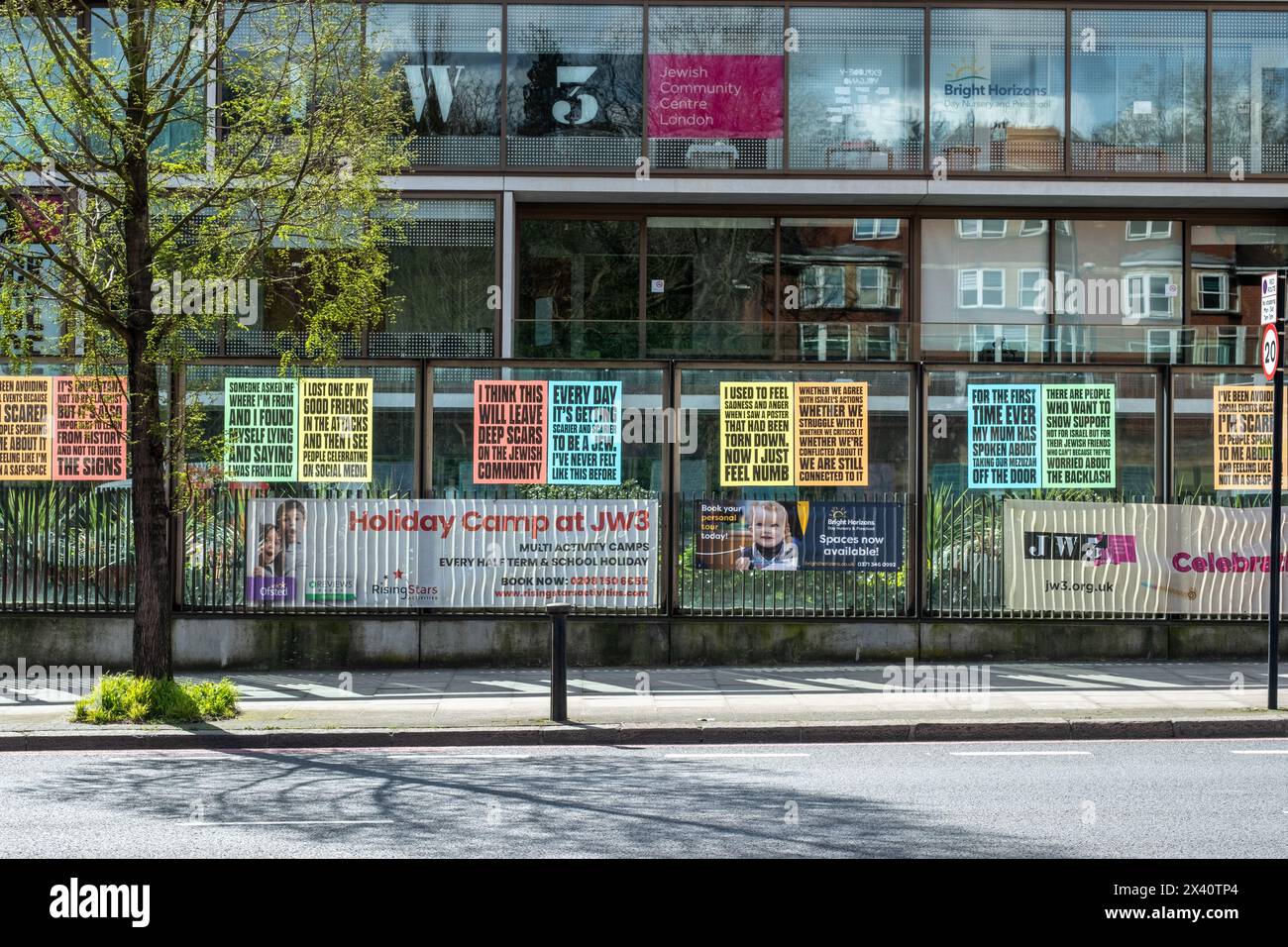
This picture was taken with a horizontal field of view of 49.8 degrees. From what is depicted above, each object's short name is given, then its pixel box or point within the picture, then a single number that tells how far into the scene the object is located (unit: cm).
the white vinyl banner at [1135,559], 1499
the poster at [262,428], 1489
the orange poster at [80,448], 1504
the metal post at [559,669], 1141
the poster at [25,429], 1504
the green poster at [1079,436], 1511
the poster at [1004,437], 1509
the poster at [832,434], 1498
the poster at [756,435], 1498
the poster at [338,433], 1491
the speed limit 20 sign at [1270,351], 1191
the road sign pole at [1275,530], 1166
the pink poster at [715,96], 1786
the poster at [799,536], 1491
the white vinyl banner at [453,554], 1482
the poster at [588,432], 1496
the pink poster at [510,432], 1494
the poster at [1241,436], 1520
